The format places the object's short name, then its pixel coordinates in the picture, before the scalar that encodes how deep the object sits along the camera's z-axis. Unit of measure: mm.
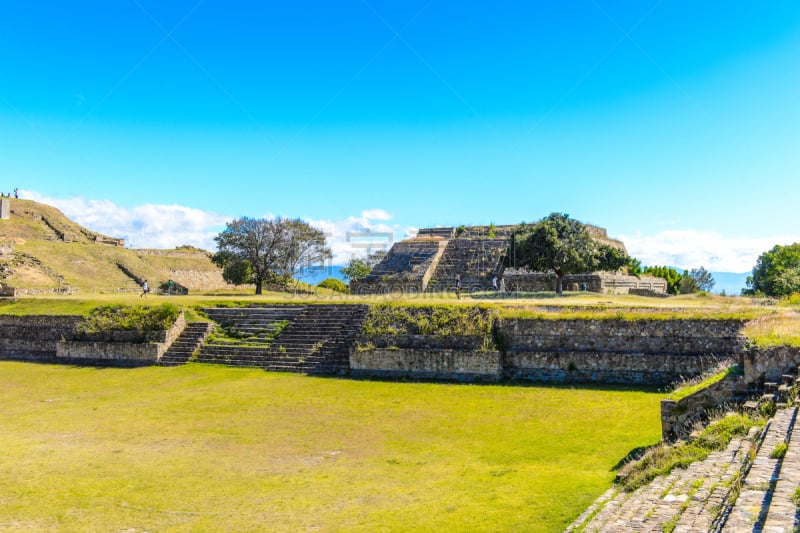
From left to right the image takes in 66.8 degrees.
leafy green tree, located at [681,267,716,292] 69794
